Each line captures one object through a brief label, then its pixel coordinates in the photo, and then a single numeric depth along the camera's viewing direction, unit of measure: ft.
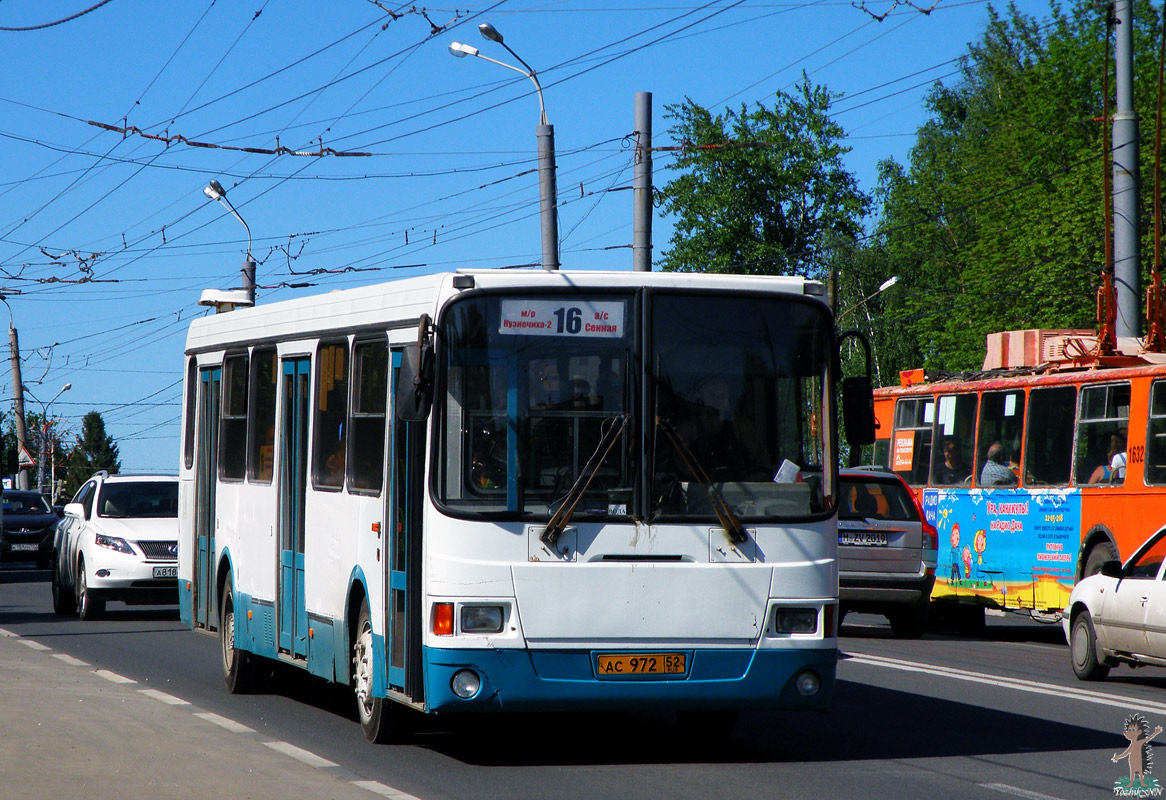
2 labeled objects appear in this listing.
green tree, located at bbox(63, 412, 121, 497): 468.34
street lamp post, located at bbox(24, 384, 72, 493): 257.57
